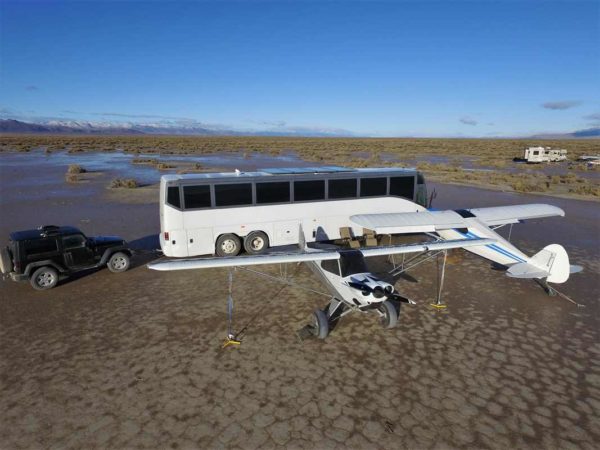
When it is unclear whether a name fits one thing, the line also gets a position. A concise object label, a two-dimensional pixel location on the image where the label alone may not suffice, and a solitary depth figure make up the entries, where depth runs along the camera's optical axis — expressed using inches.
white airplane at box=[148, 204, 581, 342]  343.0
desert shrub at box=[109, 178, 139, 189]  1206.9
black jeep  433.1
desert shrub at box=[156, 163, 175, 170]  1750.1
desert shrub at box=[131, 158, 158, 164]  2045.0
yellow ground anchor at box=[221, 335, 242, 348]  339.3
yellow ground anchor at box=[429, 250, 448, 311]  415.9
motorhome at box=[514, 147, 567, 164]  2171.5
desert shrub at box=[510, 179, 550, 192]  1231.5
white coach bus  518.0
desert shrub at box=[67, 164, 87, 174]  1477.0
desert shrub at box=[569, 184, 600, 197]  1163.6
